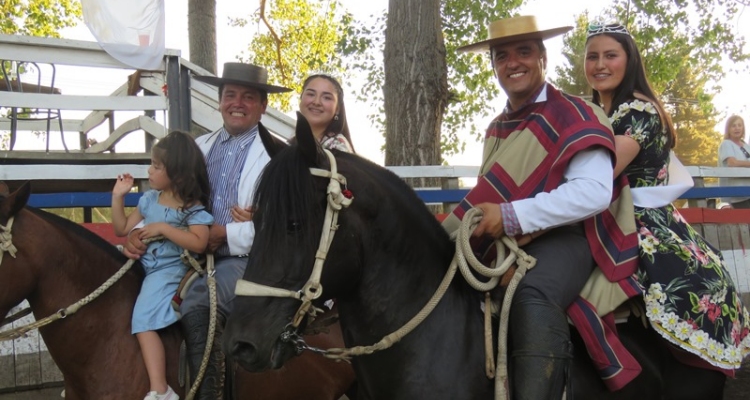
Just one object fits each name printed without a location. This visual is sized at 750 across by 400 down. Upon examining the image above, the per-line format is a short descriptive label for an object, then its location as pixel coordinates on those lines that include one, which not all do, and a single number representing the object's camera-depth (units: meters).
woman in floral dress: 3.18
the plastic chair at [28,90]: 7.71
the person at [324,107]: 4.73
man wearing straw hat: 2.83
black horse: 2.55
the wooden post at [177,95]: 7.11
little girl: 3.71
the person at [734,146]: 9.72
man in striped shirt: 3.77
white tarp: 7.05
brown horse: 3.59
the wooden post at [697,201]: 8.25
